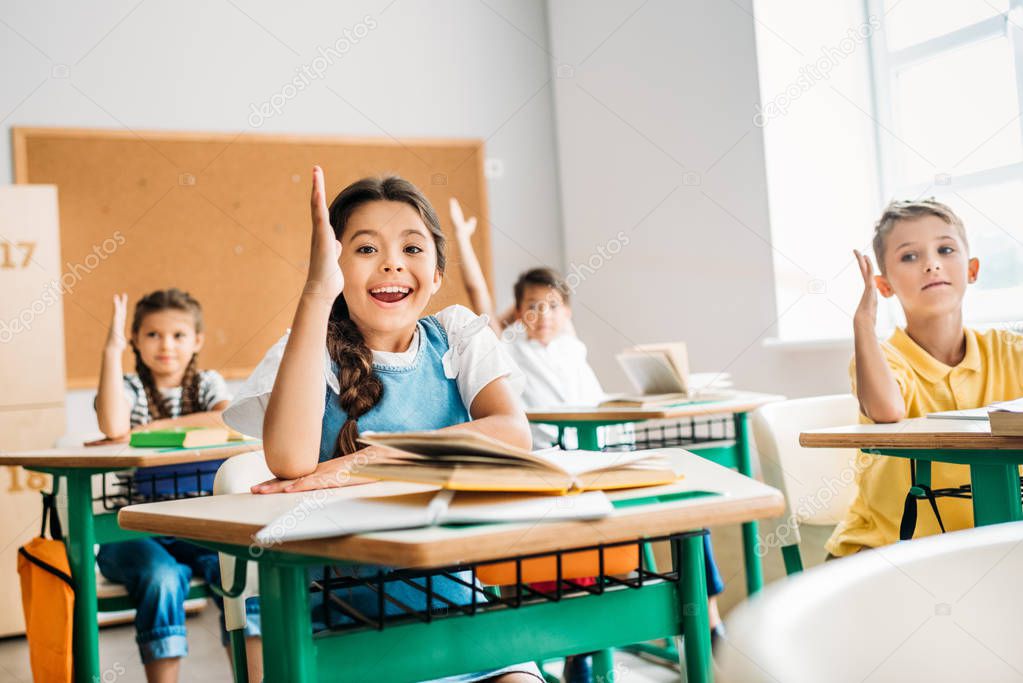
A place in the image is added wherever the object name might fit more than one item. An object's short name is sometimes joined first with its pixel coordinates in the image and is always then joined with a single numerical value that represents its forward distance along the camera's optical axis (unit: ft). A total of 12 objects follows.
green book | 7.50
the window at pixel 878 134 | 10.02
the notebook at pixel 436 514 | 2.69
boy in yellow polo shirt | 6.06
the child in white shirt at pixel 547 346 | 11.53
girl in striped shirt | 7.40
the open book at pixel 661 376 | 9.05
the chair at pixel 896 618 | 1.60
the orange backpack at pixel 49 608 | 7.00
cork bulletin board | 14.42
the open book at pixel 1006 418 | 4.41
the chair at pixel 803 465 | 6.68
